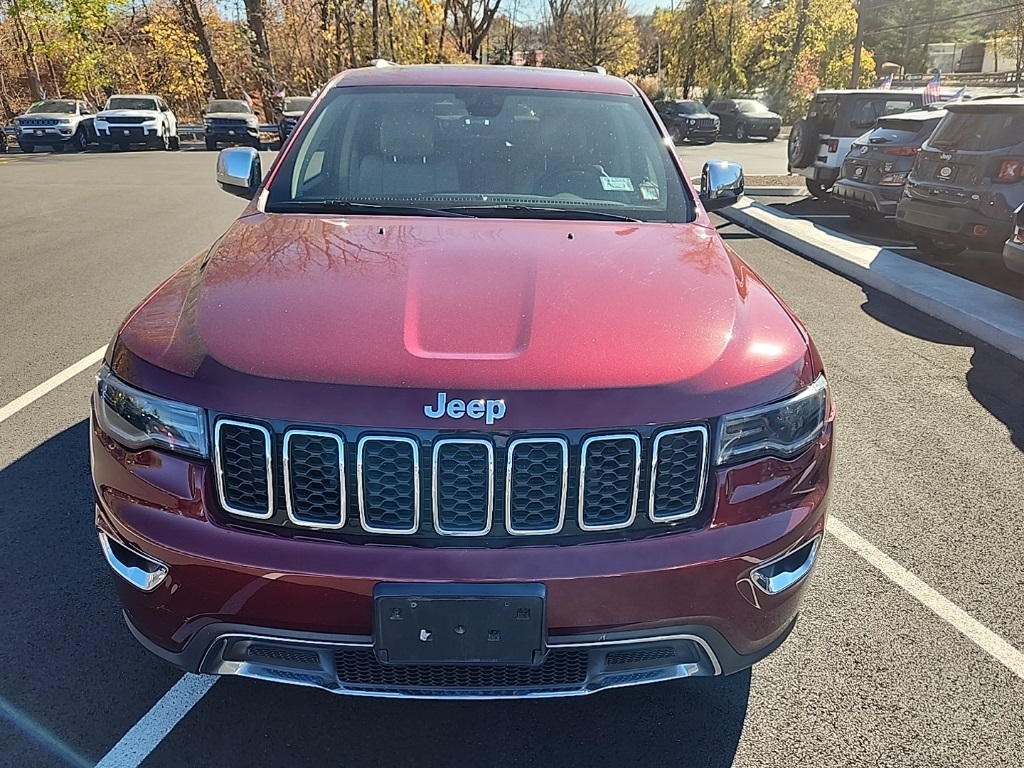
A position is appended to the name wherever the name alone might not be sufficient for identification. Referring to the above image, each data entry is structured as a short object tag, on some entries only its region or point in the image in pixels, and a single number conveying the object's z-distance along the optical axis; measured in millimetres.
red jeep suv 1983
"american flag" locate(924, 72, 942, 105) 13780
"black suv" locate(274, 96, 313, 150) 25294
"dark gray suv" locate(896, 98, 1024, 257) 7699
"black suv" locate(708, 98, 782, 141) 30578
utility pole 24375
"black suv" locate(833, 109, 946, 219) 10570
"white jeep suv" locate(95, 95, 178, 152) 26047
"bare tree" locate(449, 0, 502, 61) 41219
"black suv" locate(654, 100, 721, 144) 29406
